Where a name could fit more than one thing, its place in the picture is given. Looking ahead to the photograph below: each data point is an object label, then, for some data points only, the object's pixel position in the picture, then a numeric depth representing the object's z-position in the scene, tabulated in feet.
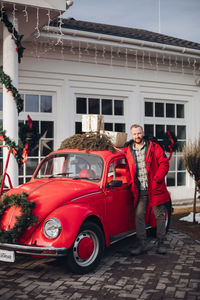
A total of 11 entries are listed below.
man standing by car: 18.26
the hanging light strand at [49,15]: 22.09
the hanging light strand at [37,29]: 22.80
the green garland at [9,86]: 23.24
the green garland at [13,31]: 22.43
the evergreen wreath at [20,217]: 14.55
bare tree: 25.88
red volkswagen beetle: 14.55
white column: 23.27
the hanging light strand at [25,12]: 21.52
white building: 28.60
